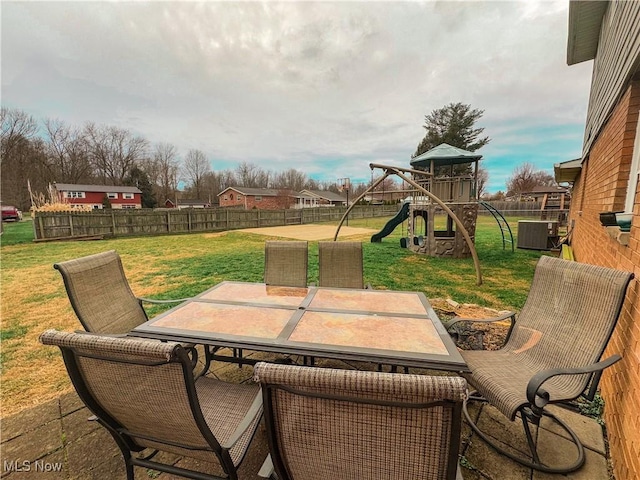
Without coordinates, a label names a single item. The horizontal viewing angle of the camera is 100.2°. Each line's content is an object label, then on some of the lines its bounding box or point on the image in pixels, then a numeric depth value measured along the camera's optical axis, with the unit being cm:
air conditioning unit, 895
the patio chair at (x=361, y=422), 77
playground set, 833
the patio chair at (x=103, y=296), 221
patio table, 160
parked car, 2045
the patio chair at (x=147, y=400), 104
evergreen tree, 2670
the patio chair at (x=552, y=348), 161
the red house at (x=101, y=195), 2927
